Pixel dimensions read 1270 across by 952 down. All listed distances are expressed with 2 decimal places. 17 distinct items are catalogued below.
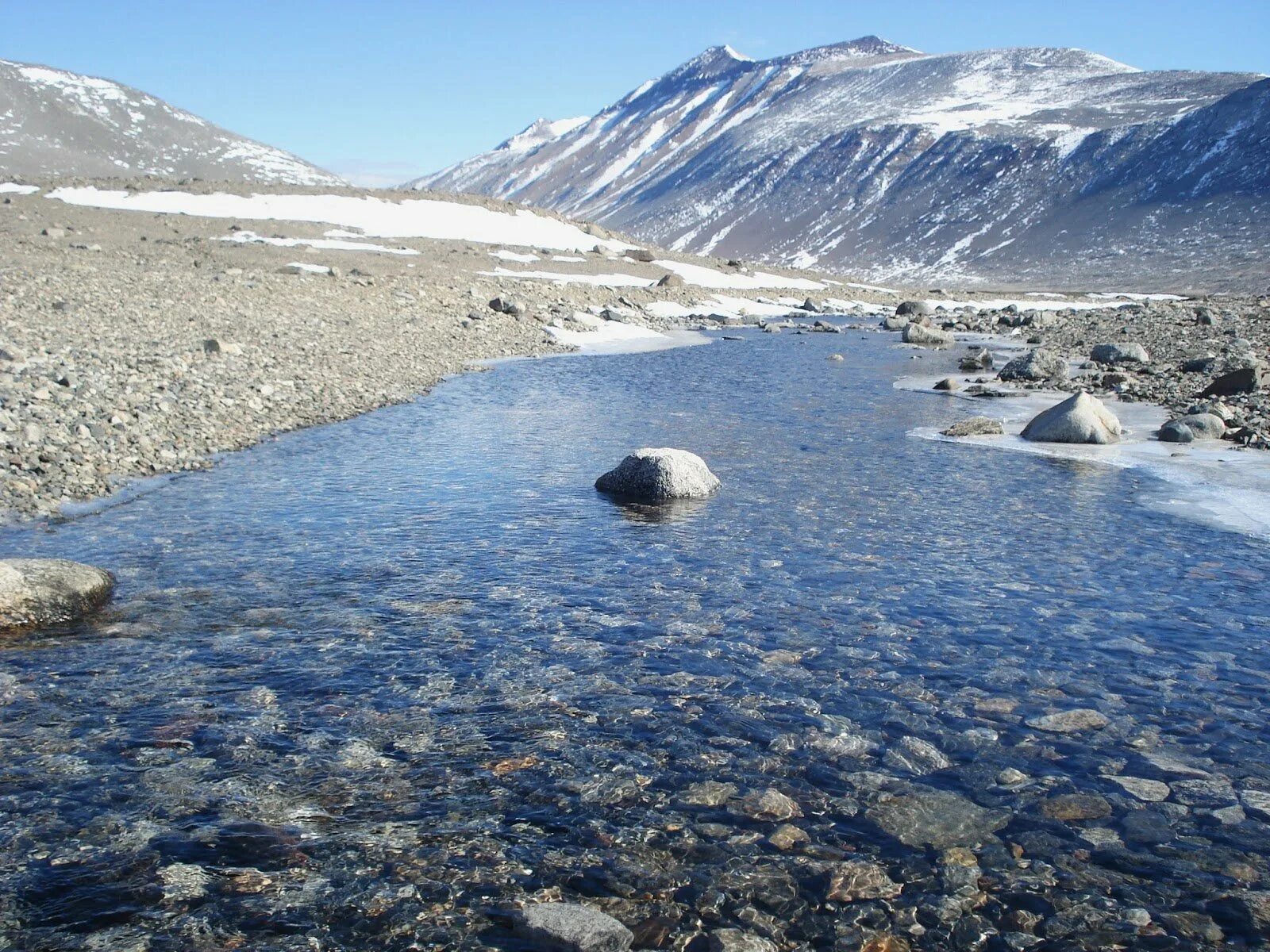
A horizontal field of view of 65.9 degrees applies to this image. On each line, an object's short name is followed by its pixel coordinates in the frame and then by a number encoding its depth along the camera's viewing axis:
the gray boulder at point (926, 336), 44.53
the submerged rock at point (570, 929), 4.70
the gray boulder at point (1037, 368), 29.00
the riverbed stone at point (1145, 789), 6.19
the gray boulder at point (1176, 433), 18.22
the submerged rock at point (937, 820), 5.73
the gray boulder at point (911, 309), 65.68
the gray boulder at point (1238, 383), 22.83
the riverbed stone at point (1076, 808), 5.97
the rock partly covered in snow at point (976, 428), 19.58
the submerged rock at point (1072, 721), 7.11
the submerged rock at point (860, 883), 5.22
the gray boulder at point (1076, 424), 18.45
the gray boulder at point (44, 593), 8.60
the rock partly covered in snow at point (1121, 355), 31.72
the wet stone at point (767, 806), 5.95
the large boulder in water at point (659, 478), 13.95
